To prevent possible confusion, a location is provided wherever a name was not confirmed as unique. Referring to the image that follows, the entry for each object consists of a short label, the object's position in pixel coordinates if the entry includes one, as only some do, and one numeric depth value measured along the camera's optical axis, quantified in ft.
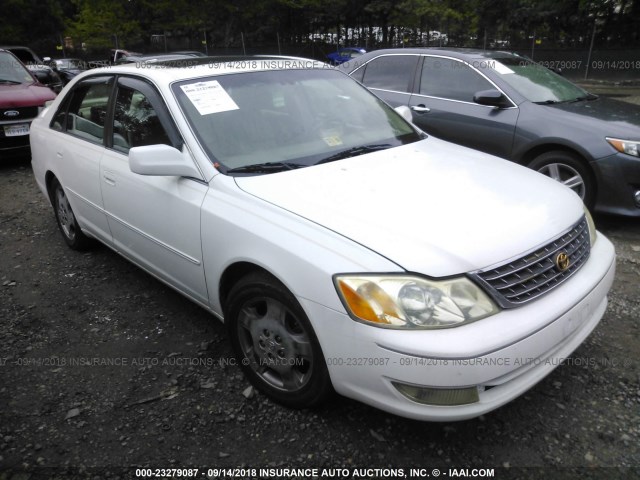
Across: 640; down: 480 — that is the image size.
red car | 25.26
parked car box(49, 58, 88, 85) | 67.72
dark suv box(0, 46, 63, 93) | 37.72
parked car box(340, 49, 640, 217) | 14.66
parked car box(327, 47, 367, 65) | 83.61
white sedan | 6.57
